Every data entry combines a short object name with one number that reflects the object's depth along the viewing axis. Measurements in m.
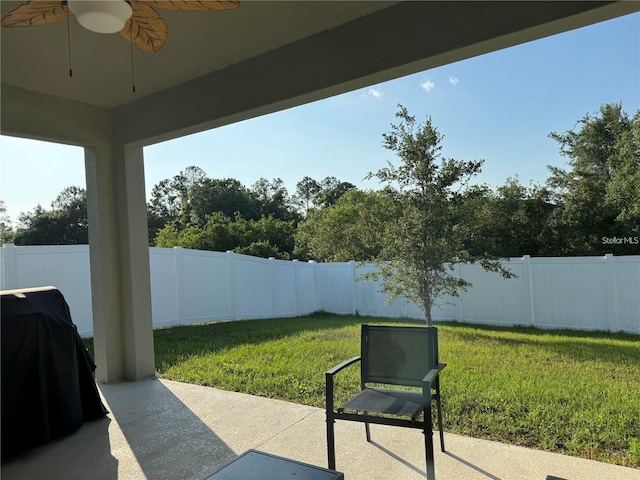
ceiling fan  1.25
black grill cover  2.40
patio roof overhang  2.04
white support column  3.67
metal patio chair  1.93
